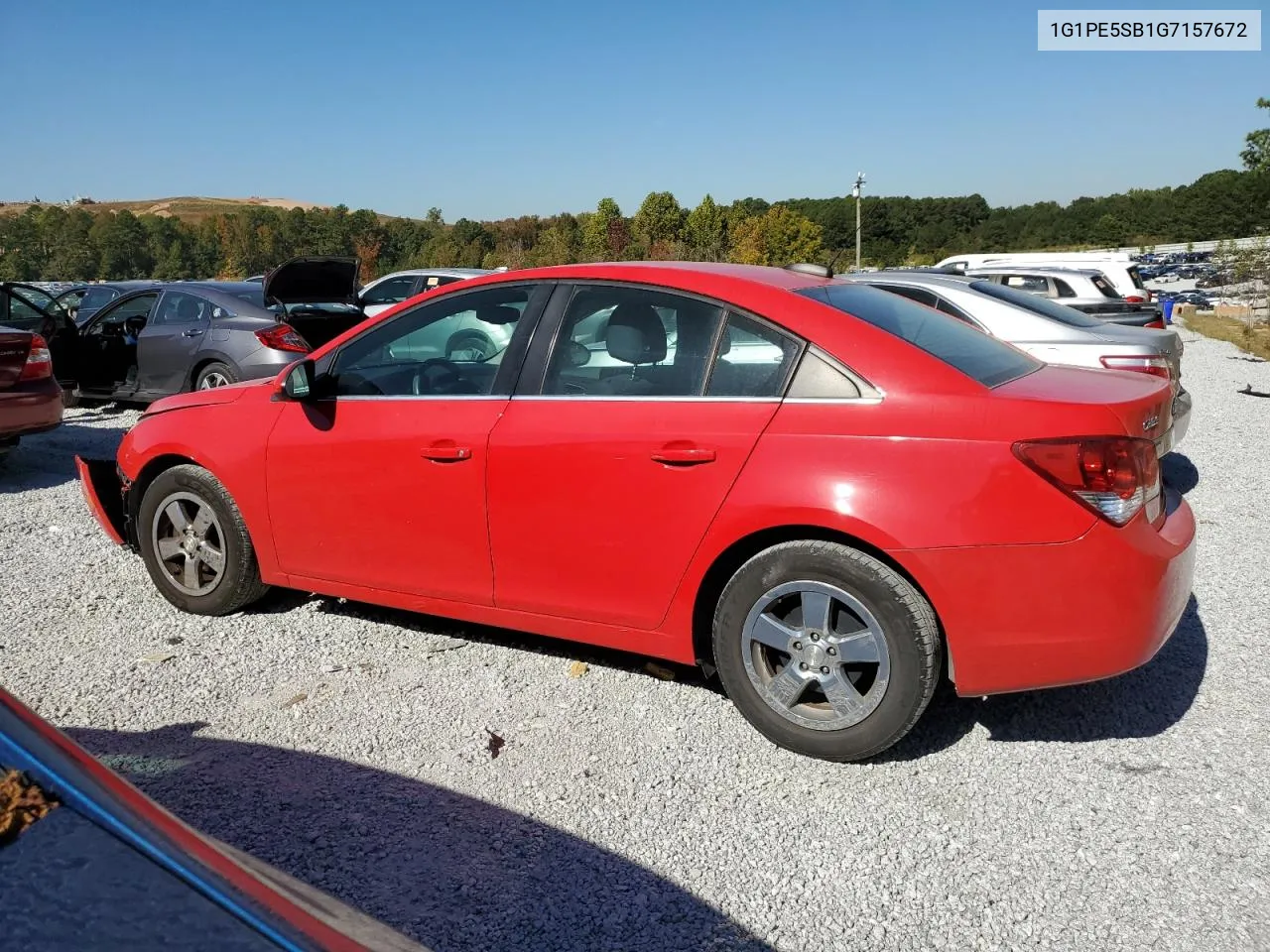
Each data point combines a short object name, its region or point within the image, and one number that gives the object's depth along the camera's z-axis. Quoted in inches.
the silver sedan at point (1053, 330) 293.7
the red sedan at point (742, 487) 124.9
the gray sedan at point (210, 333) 403.9
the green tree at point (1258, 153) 1475.6
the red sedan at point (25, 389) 319.6
